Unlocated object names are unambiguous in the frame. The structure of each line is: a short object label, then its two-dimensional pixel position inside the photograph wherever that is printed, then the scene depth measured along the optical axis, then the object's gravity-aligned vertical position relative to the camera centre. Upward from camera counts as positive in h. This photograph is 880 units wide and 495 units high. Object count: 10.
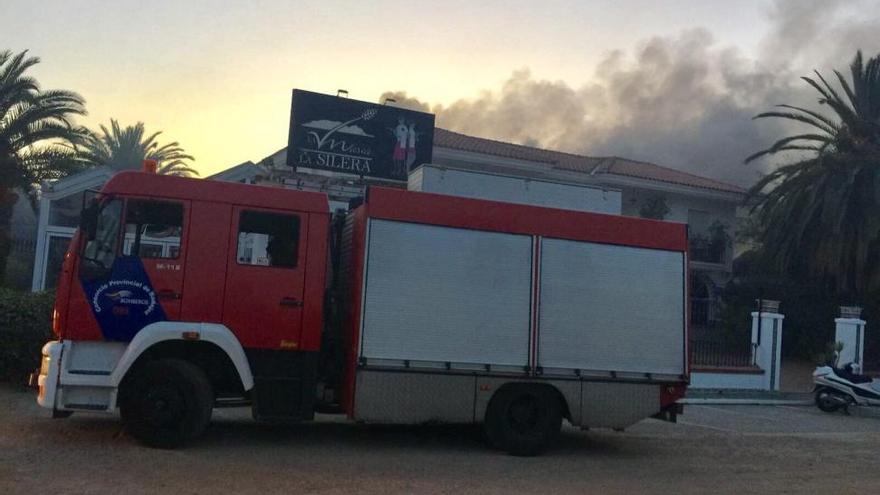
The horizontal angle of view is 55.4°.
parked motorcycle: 16.08 -0.87
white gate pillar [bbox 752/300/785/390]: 19.48 -0.09
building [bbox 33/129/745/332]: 29.03 +5.39
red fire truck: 8.66 +0.04
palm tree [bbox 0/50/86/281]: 22.34 +4.49
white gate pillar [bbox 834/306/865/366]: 20.72 +0.15
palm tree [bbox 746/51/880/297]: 24.97 +4.40
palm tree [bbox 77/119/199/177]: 38.62 +7.25
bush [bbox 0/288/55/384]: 11.89 -0.56
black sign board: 24.83 +5.40
